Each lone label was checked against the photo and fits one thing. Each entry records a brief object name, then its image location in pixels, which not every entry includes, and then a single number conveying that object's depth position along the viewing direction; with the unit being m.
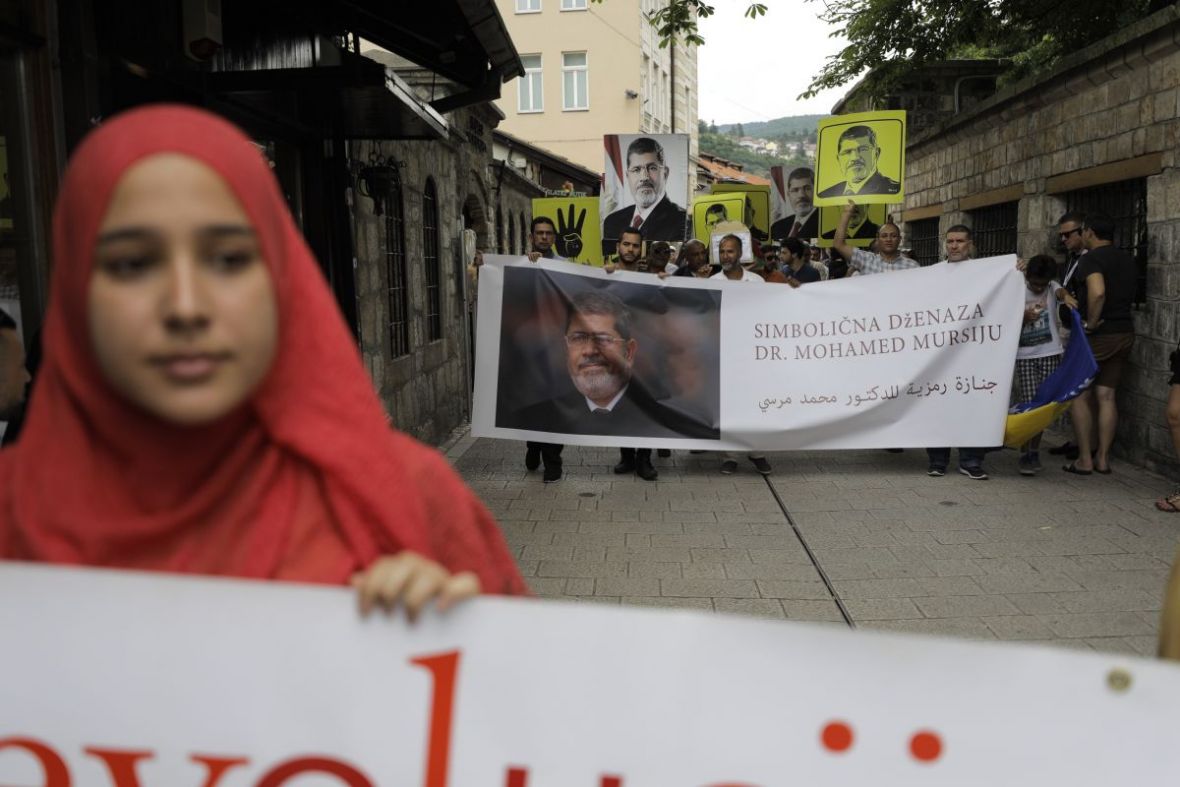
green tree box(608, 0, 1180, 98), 11.75
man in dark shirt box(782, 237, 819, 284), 9.54
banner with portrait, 7.62
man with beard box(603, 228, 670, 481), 8.00
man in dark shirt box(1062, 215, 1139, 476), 7.64
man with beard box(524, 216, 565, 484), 7.97
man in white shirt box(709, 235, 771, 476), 8.09
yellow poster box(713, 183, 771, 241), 13.31
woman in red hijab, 1.16
